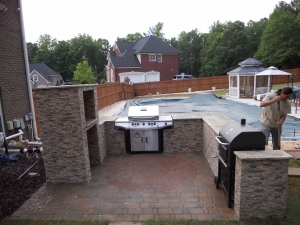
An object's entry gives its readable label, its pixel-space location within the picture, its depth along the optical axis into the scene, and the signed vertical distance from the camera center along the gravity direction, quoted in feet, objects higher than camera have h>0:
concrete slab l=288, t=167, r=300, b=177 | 14.46 -6.16
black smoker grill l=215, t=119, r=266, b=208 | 10.50 -3.03
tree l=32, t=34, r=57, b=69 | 154.92 +19.72
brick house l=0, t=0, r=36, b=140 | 21.22 +1.79
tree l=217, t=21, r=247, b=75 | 113.91 +17.38
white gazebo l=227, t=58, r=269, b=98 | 55.77 -0.63
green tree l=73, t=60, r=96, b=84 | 106.93 +5.93
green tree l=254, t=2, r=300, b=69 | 96.07 +15.97
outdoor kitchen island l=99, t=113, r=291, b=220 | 9.81 -4.64
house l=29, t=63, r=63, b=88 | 119.55 +6.05
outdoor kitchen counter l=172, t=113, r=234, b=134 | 16.02 -3.23
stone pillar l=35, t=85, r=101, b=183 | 13.97 -3.00
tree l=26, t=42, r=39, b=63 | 182.00 +29.95
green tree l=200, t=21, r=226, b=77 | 123.85 +15.02
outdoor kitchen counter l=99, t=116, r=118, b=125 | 20.03 -3.24
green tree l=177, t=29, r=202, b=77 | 159.33 +20.01
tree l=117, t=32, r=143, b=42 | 157.70 +32.23
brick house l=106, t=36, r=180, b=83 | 95.76 +9.21
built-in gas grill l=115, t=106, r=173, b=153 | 18.97 -3.79
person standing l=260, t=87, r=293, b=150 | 14.21 -2.25
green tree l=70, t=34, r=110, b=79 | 149.18 +22.06
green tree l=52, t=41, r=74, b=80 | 153.89 +16.71
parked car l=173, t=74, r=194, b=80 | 101.70 +2.16
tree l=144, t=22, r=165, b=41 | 186.50 +43.34
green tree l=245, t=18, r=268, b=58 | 118.97 +22.85
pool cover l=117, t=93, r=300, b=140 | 27.41 -5.05
